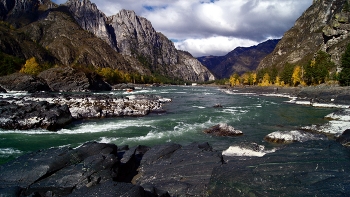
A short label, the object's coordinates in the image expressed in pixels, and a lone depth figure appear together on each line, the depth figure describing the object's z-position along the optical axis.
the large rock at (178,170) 10.39
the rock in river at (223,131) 25.45
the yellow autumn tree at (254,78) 170.32
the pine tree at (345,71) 73.09
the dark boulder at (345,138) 19.17
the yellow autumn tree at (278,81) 138.21
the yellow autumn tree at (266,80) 150.00
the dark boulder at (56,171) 10.14
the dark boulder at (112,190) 7.92
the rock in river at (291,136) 20.92
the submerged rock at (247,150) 17.61
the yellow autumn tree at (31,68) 127.94
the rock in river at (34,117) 27.66
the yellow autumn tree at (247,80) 180.09
